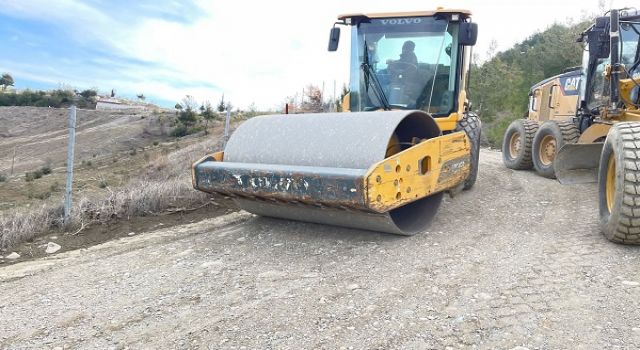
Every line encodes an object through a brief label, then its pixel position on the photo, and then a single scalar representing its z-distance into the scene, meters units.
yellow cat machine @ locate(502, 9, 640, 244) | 4.40
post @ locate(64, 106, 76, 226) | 5.84
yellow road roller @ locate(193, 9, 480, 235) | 4.40
